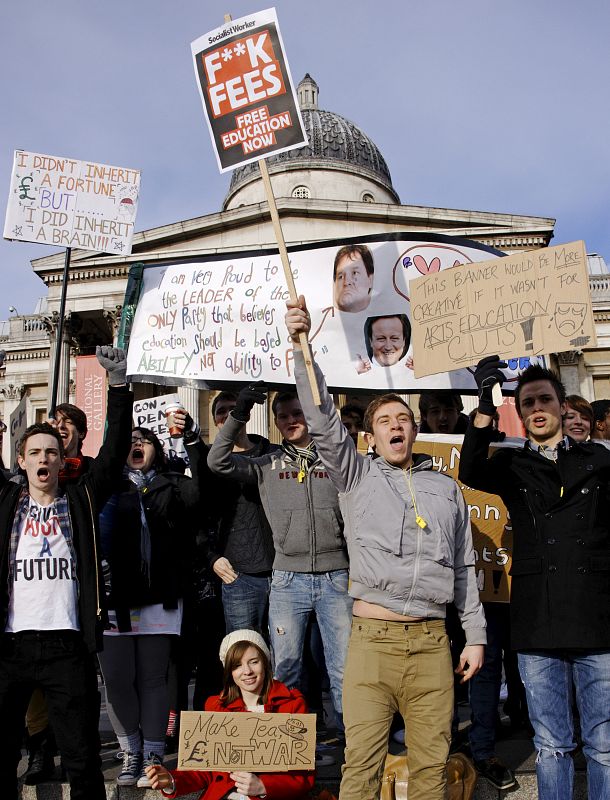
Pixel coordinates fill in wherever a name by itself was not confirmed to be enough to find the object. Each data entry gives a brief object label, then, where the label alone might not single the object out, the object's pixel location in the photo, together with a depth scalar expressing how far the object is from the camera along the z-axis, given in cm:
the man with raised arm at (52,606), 350
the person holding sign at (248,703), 349
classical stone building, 2402
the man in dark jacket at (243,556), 458
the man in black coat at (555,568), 329
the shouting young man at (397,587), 316
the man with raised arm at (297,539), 401
